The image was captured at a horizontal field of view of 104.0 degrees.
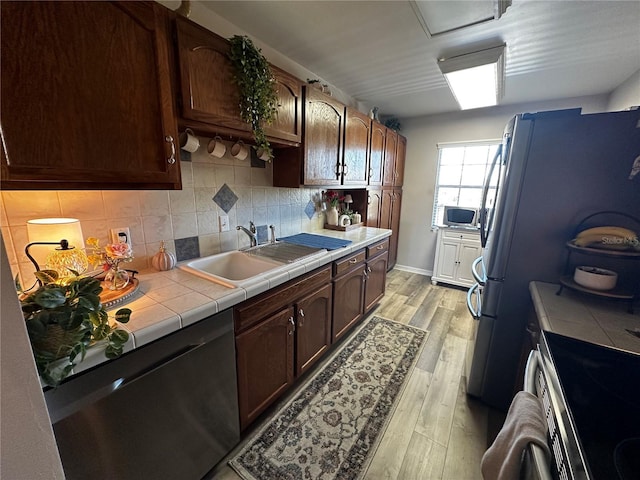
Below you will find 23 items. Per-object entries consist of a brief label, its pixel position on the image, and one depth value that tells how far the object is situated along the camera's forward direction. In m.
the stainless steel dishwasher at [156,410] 0.73
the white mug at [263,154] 1.66
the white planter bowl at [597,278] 1.17
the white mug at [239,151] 1.65
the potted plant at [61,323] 0.61
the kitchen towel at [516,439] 0.62
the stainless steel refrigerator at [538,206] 1.22
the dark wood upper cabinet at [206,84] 1.12
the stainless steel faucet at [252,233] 1.84
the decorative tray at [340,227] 2.69
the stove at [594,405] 0.48
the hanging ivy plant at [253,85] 1.28
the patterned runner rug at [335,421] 1.26
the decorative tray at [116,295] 0.95
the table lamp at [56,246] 0.92
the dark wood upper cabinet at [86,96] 0.73
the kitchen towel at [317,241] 1.98
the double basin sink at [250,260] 1.58
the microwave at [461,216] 3.30
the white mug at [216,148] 1.50
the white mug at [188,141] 1.37
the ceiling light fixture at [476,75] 1.84
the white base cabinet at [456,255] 3.27
